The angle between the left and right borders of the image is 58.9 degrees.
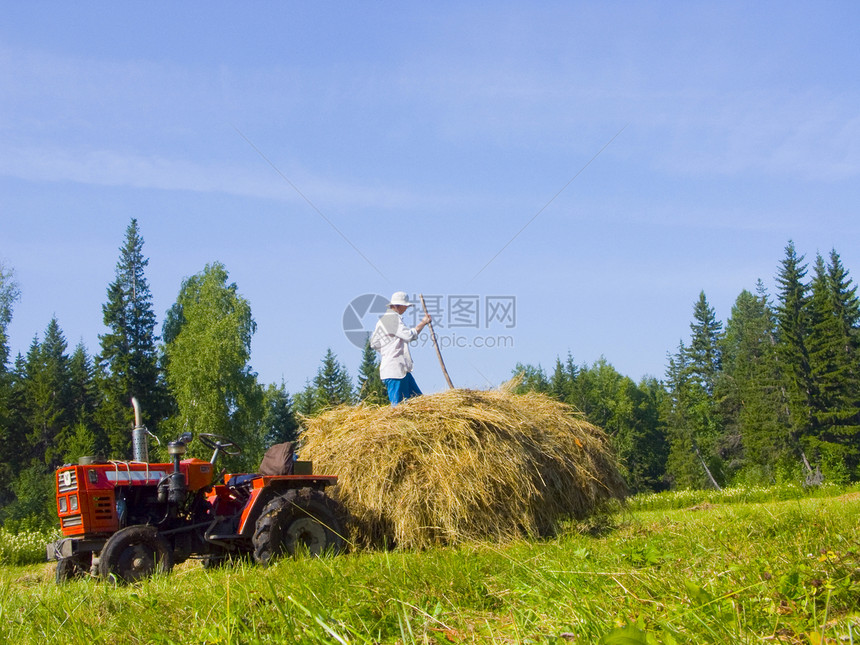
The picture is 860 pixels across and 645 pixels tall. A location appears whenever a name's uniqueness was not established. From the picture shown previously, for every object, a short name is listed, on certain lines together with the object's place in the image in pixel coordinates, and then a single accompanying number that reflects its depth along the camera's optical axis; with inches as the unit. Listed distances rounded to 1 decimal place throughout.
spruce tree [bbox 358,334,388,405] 2504.8
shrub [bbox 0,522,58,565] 542.3
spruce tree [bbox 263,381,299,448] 2367.1
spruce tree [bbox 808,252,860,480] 2003.0
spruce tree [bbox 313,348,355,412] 2659.9
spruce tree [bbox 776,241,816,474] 2064.5
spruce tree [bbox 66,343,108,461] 1752.0
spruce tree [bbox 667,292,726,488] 2628.0
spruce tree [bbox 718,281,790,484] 2149.4
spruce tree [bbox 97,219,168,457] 1792.6
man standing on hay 427.8
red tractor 281.1
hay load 305.4
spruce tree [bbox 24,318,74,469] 2255.2
